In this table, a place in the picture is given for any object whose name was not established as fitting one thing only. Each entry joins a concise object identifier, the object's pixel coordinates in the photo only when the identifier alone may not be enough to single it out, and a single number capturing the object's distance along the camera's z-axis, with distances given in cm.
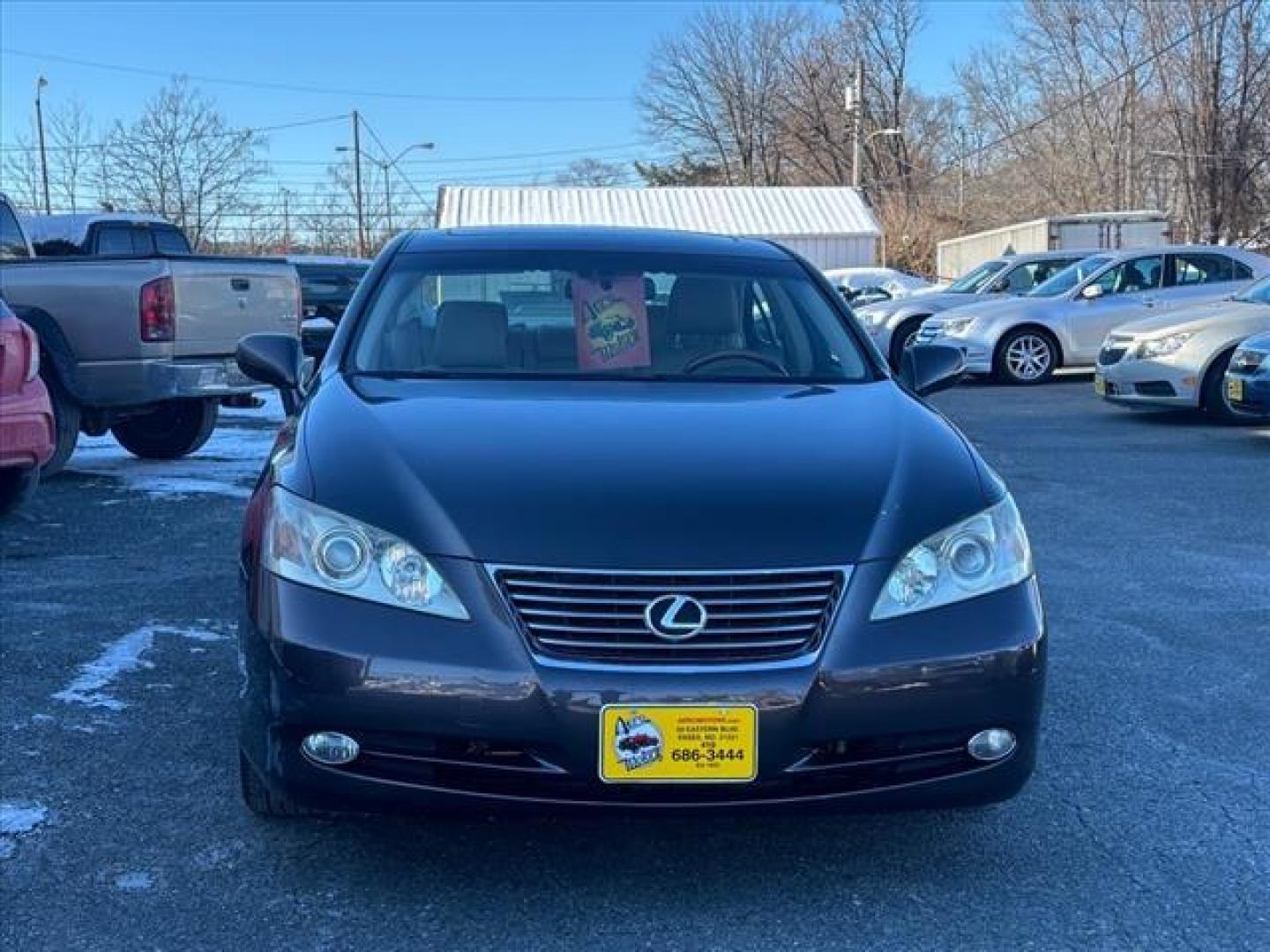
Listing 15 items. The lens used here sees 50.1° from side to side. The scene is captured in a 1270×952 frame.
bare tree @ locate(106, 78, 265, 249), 3719
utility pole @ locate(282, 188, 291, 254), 4722
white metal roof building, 3331
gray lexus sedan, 277
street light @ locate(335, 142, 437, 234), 4469
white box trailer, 2603
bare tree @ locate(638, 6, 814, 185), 5947
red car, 633
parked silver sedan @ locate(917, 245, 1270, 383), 1575
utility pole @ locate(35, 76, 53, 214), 3616
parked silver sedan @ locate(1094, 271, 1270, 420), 1148
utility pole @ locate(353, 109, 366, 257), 4644
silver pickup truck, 838
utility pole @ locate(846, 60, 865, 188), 4328
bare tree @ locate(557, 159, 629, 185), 6781
